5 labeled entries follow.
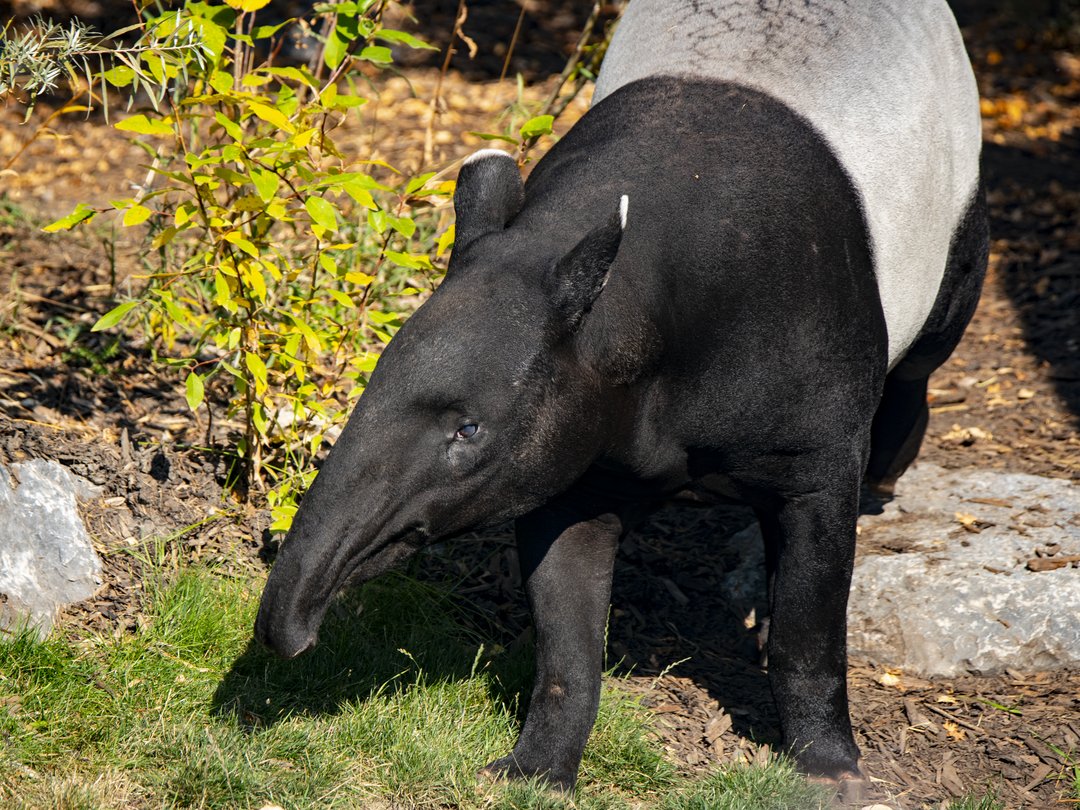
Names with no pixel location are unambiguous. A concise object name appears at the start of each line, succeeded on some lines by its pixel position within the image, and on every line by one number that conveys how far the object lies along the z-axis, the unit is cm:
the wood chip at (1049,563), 928
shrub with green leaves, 764
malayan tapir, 614
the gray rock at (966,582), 892
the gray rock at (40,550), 811
